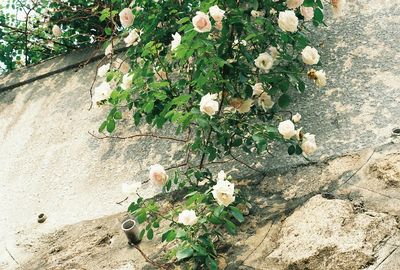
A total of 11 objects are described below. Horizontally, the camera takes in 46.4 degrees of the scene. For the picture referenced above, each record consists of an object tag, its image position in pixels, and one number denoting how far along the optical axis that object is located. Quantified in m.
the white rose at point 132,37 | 3.10
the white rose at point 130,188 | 2.43
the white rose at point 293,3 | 2.51
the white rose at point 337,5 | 2.76
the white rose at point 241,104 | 2.70
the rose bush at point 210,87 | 2.35
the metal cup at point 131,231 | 2.59
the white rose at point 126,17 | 3.04
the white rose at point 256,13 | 2.78
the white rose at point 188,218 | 2.19
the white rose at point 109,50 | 3.85
